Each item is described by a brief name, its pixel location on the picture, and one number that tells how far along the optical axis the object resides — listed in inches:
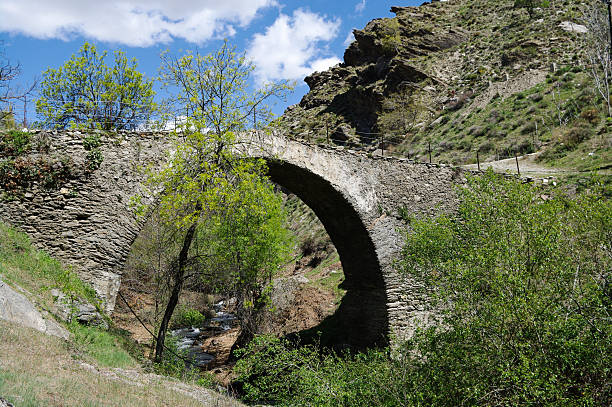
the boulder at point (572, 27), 1341.7
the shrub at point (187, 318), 733.3
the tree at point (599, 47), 930.7
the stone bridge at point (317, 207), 321.7
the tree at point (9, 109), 376.2
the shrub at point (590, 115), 820.5
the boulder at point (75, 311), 268.4
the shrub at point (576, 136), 754.1
